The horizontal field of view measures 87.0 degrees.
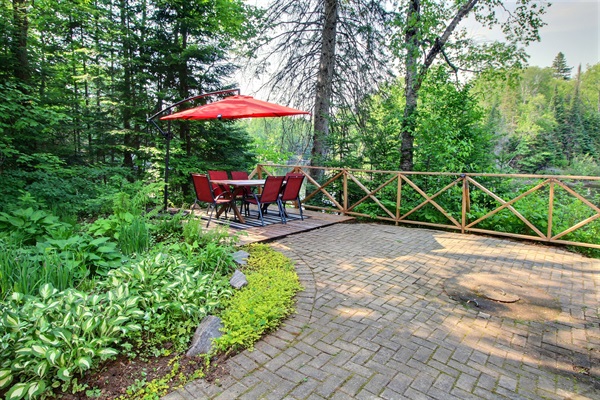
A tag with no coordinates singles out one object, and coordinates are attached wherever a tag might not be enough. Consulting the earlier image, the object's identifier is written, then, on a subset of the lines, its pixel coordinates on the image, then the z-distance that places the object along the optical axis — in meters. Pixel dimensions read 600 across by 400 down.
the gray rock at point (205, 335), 1.94
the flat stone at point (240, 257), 3.32
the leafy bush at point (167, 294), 2.06
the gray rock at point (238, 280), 2.73
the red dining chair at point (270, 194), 5.01
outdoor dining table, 5.05
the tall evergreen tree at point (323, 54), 7.58
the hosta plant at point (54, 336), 1.53
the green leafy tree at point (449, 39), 6.24
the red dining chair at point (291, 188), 5.39
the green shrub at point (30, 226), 3.01
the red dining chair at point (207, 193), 4.89
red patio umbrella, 4.51
